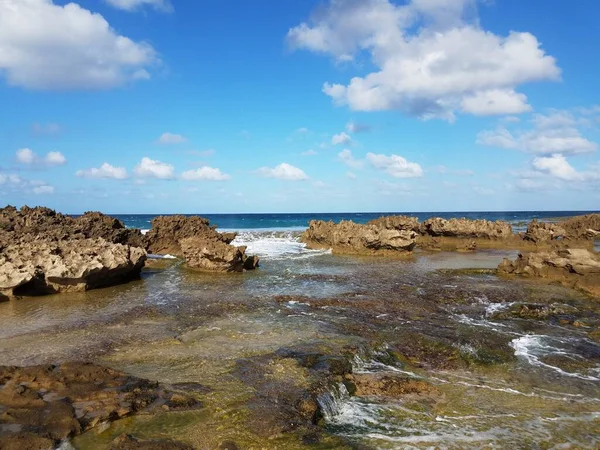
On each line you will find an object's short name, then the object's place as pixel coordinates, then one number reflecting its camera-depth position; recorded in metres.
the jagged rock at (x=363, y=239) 28.78
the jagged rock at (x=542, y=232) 33.00
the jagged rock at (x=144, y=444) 5.25
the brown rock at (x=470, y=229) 35.28
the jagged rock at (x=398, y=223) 34.16
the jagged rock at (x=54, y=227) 19.20
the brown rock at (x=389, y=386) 7.59
